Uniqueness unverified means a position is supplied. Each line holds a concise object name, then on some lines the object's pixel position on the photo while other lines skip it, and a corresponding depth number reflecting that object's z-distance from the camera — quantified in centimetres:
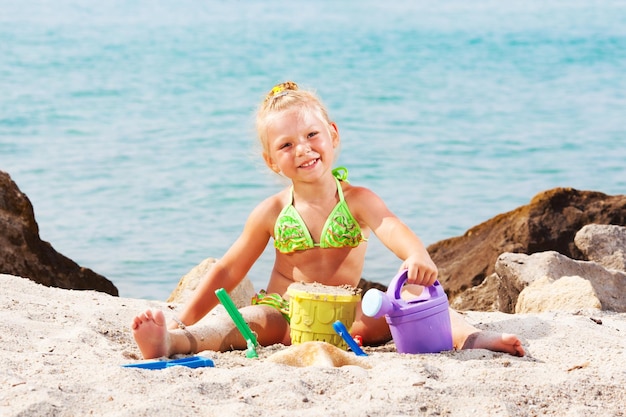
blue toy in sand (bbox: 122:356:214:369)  502
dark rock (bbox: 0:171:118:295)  830
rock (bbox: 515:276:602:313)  713
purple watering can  531
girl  602
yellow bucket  554
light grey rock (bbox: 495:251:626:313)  720
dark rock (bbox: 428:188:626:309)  911
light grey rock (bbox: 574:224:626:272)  865
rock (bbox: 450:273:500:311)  832
